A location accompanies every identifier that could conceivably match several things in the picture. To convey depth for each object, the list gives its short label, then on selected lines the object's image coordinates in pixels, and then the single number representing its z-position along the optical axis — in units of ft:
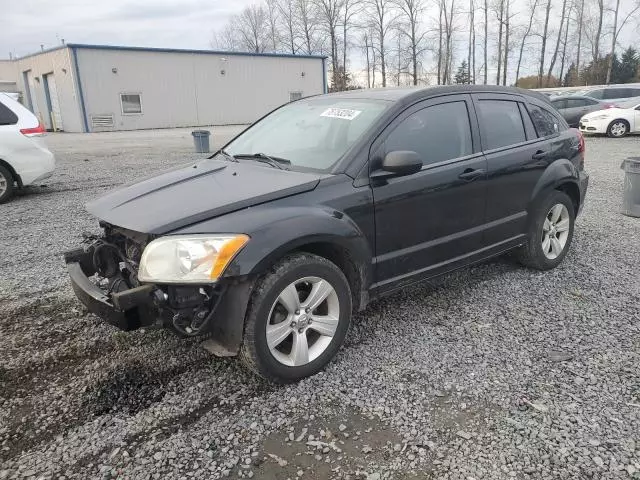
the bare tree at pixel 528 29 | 181.16
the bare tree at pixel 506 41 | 178.60
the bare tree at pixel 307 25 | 199.54
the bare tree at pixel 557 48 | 177.99
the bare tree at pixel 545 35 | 179.03
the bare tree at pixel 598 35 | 168.25
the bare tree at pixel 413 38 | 187.93
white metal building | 89.56
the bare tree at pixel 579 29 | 175.83
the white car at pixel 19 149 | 26.16
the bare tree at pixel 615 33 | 162.00
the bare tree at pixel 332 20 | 193.16
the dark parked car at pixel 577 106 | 64.80
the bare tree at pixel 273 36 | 216.17
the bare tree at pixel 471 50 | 188.75
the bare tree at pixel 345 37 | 193.16
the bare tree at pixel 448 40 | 189.47
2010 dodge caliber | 8.98
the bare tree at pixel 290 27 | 206.49
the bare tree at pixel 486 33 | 184.22
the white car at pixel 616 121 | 59.16
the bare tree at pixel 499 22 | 180.14
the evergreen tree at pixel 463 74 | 188.55
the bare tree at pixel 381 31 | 192.44
